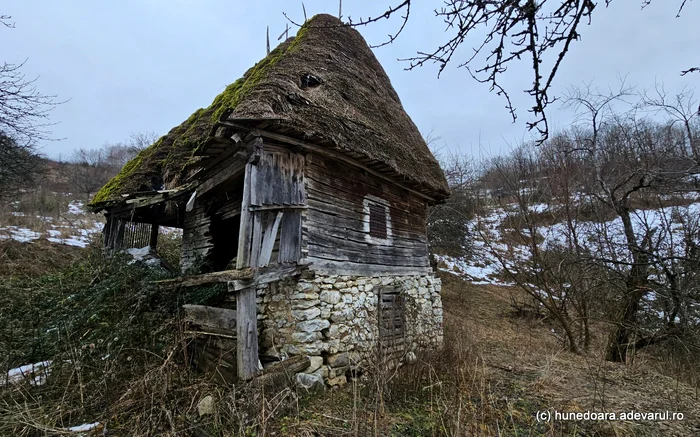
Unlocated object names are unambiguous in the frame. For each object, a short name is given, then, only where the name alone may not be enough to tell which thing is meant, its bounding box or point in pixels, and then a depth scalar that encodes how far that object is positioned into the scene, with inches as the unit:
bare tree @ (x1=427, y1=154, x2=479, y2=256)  603.2
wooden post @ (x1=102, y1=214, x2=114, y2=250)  336.5
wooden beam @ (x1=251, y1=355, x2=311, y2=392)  169.6
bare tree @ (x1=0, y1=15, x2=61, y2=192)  353.7
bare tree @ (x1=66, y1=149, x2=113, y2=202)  1054.4
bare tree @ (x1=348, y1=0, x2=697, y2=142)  80.0
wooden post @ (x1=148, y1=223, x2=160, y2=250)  375.2
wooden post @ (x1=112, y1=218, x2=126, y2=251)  331.0
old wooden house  198.7
